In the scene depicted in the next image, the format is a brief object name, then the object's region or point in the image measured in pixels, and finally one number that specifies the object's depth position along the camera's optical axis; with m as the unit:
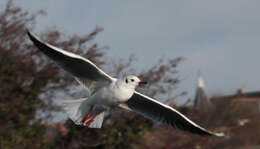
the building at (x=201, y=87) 67.42
